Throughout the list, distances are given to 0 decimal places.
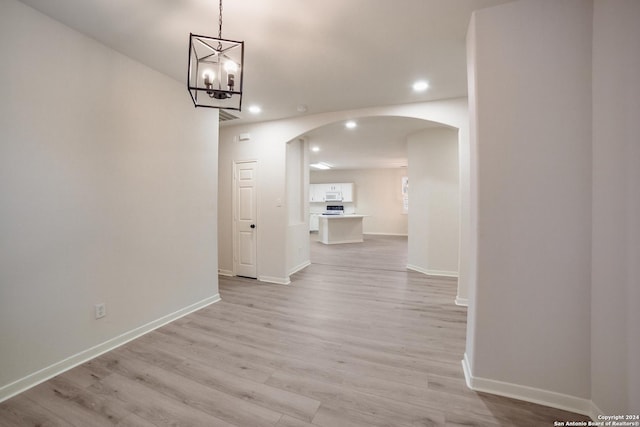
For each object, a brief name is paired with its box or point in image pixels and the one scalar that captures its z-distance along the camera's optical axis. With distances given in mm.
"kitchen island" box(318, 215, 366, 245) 8586
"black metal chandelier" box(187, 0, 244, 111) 1539
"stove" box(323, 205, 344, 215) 10664
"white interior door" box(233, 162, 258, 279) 4516
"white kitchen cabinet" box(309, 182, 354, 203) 10844
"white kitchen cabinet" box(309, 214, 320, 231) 11873
